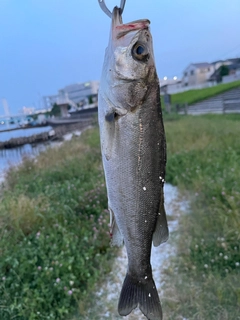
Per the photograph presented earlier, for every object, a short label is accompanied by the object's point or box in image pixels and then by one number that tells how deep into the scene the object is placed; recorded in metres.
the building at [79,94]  49.67
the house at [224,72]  43.72
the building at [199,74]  50.62
